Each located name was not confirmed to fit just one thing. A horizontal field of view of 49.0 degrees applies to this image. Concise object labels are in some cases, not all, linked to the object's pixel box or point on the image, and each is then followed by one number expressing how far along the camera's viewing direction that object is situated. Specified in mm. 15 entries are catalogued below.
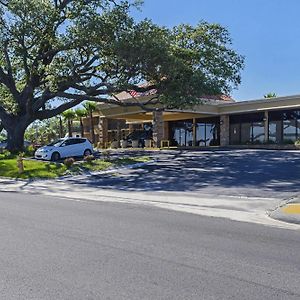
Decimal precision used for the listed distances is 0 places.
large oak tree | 18849
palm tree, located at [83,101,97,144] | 35995
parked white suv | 21892
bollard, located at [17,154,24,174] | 17770
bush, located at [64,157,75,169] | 18418
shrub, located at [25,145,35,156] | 23868
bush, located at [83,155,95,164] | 19346
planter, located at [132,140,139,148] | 34155
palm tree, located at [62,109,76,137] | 40332
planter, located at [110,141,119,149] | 35341
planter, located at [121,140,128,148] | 34791
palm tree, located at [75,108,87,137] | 39410
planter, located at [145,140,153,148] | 32772
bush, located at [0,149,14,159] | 22437
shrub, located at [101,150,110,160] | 21165
